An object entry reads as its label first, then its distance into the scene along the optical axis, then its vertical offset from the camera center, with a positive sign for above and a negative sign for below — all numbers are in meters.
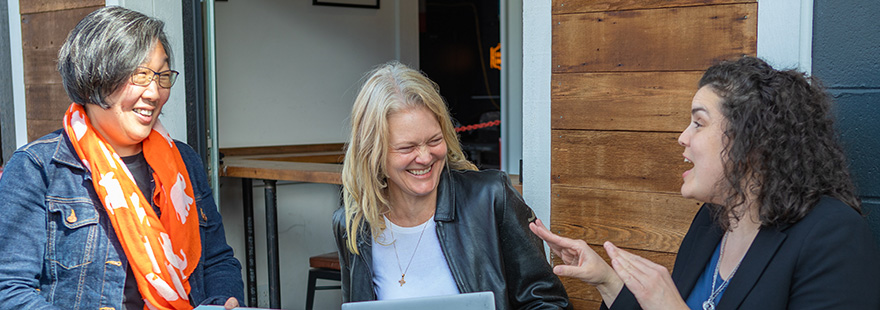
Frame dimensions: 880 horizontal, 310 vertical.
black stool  3.50 -0.79
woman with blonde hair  1.75 -0.28
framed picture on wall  4.55 +0.64
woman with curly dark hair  1.23 -0.18
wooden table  3.46 -0.32
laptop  1.11 -0.31
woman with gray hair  1.53 -0.20
